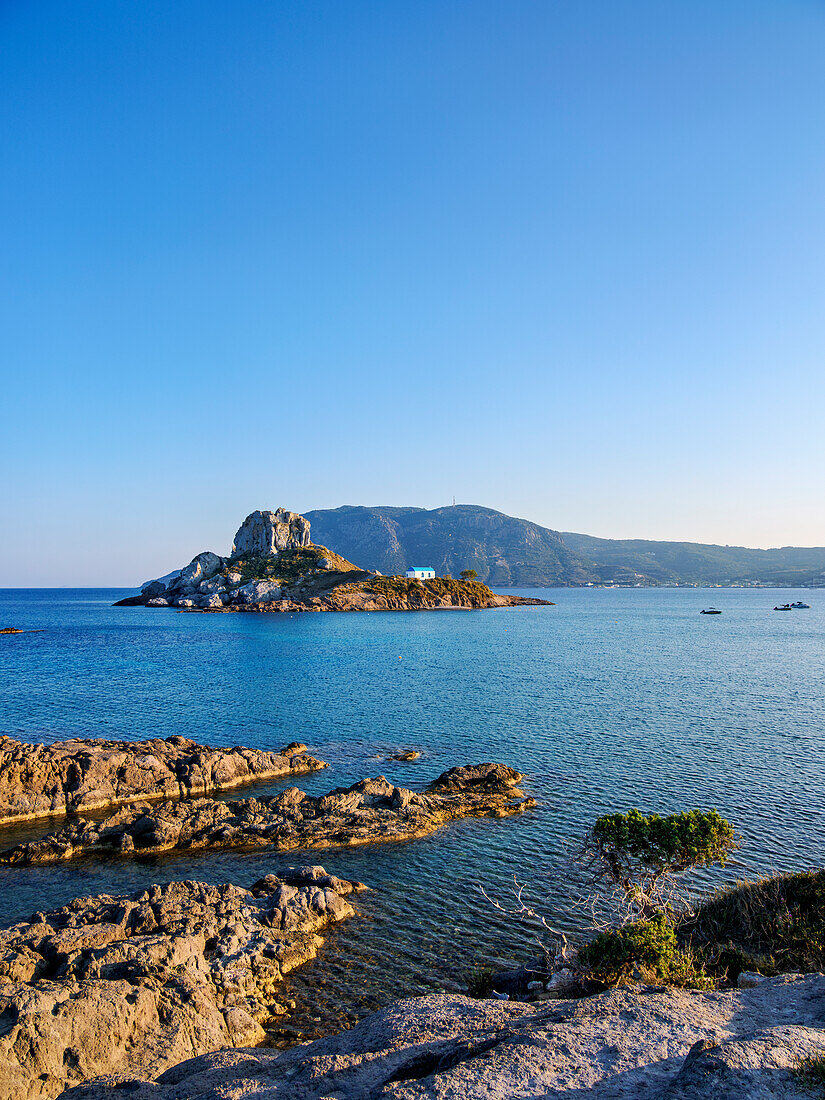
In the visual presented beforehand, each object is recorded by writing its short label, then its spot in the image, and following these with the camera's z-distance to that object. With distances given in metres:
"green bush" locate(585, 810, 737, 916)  18.00
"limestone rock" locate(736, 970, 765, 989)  15.14
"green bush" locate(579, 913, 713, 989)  15.20
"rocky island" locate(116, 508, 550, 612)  188.25
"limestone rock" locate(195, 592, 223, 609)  190.88
